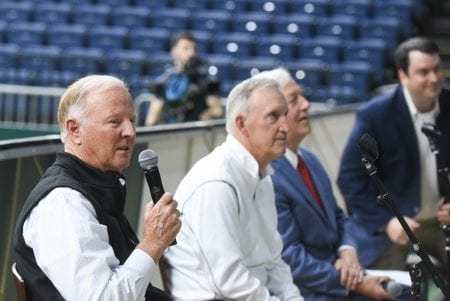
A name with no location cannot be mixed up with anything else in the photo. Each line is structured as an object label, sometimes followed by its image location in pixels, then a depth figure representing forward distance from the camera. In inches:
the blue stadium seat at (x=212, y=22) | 617.9
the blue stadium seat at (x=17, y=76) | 598.5
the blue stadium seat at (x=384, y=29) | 578.2
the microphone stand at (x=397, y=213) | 133.1
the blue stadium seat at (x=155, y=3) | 663.1
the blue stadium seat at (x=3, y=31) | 650.8
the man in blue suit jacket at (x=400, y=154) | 216.4
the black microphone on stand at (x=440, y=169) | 166.6
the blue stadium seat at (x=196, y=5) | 649.0
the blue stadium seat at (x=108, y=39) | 623.5
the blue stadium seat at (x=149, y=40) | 611.8
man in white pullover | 146.2
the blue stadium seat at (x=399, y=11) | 591.8
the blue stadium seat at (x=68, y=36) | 631.8
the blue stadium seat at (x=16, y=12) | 668.7
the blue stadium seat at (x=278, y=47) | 582.6
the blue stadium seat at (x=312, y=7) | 616.1
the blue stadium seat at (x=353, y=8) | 608.4
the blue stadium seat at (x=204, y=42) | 599.5
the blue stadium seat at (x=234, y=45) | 593.0
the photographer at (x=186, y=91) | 373.4
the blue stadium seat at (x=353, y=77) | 545.6
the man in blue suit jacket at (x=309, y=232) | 176.4
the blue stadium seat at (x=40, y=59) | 605.0
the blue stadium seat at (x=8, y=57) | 616.4
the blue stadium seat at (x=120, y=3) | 669.3
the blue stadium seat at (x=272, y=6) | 626.2
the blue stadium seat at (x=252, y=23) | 613.3
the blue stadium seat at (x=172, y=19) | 627.8
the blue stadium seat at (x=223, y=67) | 560.1
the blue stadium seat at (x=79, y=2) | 675.4
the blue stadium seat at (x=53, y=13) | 658.8
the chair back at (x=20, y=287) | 117.9
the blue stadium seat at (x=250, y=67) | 548.7
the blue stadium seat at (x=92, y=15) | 650.2
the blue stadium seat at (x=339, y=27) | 592.1
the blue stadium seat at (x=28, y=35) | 638.5
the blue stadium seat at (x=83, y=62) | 593.9
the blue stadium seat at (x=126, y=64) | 586.9
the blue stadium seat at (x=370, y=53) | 564.4
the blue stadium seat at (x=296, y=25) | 601.0
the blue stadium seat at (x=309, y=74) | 548.4
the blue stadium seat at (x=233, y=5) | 639.1
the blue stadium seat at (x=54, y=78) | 590.5
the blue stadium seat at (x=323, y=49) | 574.9
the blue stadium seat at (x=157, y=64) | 580.4
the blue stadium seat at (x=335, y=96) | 530.6
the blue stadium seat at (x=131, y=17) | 641.0
